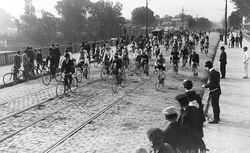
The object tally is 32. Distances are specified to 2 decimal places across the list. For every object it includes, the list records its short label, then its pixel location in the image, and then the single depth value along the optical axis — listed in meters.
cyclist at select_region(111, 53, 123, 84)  17.67
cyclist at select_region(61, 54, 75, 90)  15.91
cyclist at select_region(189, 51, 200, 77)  21.56
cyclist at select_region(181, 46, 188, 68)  26.42
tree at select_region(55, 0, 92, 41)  83.50
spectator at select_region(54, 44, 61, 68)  22.88
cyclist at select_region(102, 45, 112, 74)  21.14
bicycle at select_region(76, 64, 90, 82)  20.11
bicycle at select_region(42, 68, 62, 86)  19.99
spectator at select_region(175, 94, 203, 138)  6.43
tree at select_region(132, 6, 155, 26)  125.70
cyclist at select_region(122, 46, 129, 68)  24.42
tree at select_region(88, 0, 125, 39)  87.69
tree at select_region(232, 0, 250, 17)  79.00
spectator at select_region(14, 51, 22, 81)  19.83
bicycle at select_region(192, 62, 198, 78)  21.79
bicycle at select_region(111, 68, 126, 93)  17.69
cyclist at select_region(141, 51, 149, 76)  21.77
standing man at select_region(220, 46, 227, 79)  20.47
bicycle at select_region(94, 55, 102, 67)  29.10
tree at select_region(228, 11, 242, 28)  132.88
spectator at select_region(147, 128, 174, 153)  4.64
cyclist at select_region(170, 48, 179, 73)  22.77
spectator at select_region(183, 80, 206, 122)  7.37
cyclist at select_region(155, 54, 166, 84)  18.16
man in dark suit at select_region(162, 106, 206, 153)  5.48
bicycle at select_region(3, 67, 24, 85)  20.22
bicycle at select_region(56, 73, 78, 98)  16.21
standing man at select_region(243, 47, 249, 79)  21.09
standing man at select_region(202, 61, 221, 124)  11.18
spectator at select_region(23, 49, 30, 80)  20.42
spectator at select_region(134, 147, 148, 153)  4.20
